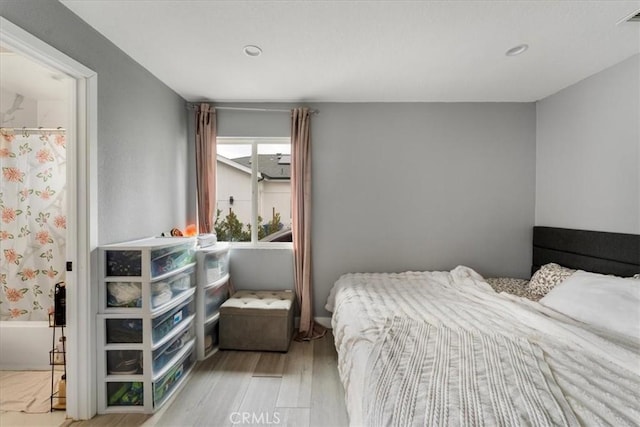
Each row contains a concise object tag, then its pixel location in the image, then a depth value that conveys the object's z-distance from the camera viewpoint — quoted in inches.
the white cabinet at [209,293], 93.7
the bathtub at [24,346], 86.7
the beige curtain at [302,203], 114.7
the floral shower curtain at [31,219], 89.5
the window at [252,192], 123.5
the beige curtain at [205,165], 117.0
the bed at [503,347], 38.5
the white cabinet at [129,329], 69.1
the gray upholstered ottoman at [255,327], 98.0
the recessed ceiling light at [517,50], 75.7
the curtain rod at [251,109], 118.0
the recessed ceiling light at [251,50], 76.8
